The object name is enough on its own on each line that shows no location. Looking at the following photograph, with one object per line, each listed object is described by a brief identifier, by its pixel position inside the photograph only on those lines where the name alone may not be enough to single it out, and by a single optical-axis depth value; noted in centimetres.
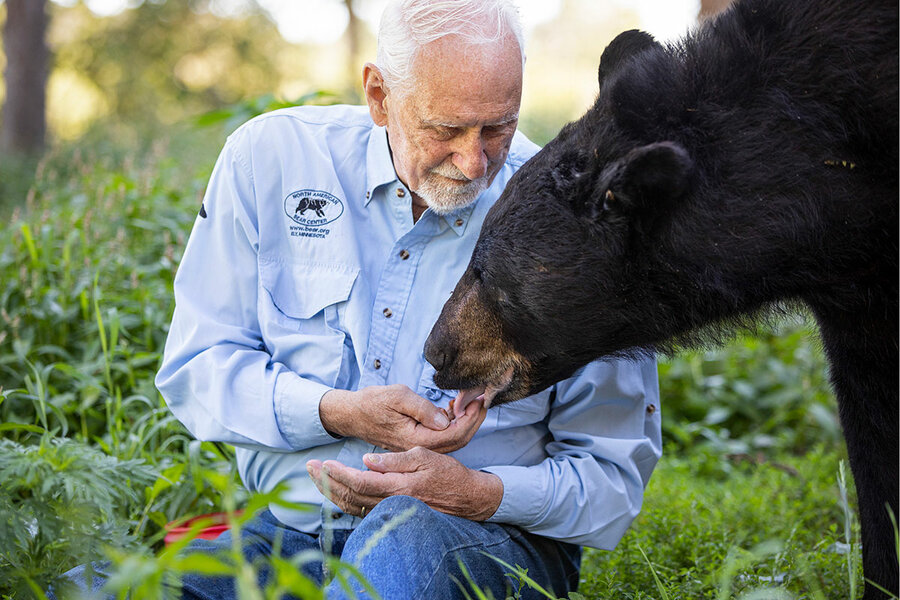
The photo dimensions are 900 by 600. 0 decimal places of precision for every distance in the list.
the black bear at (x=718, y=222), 255
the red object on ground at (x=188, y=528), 323
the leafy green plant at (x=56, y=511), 226
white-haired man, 280
